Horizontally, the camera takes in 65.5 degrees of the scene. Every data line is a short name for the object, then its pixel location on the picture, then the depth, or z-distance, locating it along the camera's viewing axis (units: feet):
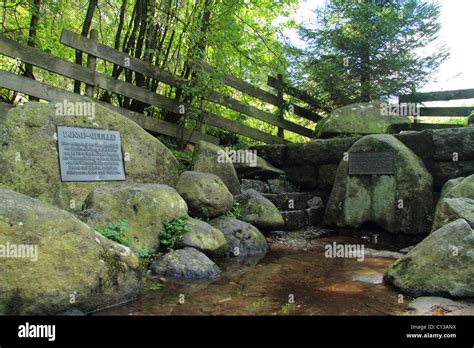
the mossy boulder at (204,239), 15.80
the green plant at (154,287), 12.14
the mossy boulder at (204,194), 19.02
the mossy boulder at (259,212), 21.54
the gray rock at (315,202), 27.70
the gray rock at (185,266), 13.88
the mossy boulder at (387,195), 22.11
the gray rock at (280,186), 28.27
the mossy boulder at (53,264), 9.13
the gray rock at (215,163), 22.86
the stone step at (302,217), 24.53
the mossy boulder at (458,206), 14.36
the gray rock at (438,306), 10.20
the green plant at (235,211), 20.81
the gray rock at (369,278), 13.64
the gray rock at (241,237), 18.35
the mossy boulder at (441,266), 11.37
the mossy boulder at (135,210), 14.75
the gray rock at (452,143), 22.22
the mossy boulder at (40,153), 15.53
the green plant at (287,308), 10.41
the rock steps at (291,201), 25.11
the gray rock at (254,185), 27.03
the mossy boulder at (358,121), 32.07
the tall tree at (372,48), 35.78
